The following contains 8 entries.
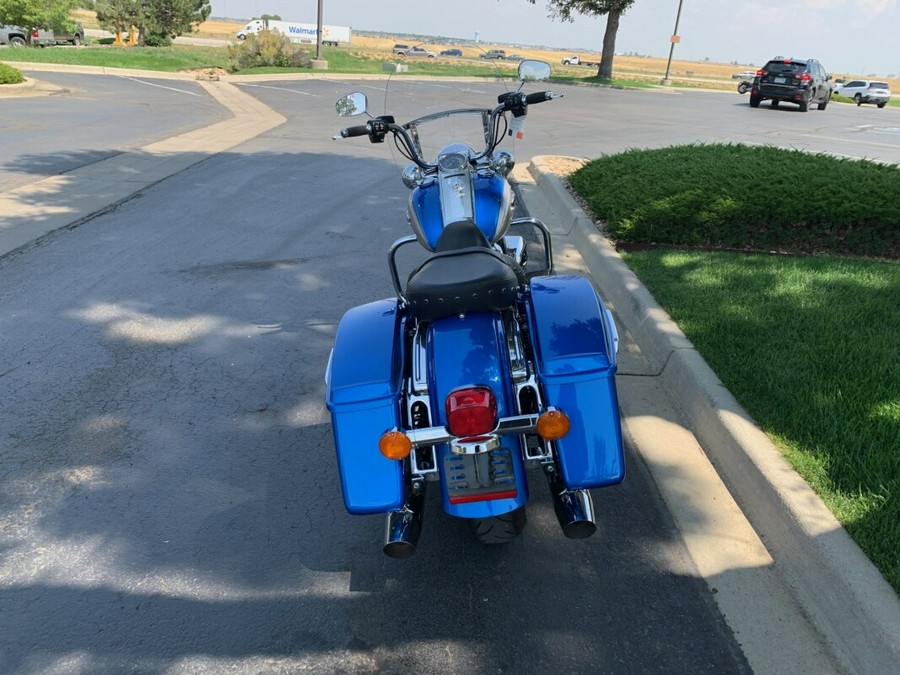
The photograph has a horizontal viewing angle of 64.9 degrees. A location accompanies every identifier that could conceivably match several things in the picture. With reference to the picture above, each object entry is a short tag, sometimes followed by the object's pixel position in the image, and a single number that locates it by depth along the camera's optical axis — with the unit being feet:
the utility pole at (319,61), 108.55
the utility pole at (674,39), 143.43
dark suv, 78.64
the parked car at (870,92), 113.70
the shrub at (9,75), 62.69
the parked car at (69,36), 143.43
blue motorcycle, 8.31
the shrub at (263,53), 106.52
